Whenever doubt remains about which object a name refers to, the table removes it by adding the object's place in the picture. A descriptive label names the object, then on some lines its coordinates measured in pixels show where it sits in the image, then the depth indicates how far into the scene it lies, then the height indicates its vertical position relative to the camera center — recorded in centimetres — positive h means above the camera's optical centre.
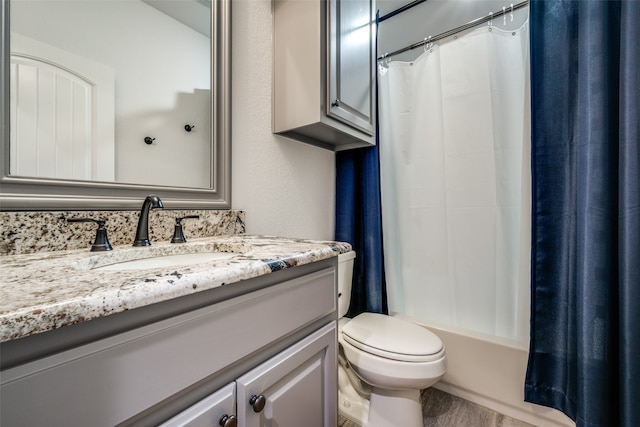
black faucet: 75 -2
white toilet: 98 -56
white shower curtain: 124 +16
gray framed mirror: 65 +33
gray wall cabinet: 106 +62
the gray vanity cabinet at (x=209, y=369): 31 -22
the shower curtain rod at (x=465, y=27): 121 +90
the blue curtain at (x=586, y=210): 87 +1
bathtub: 118 -75
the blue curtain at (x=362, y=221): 149 -3
